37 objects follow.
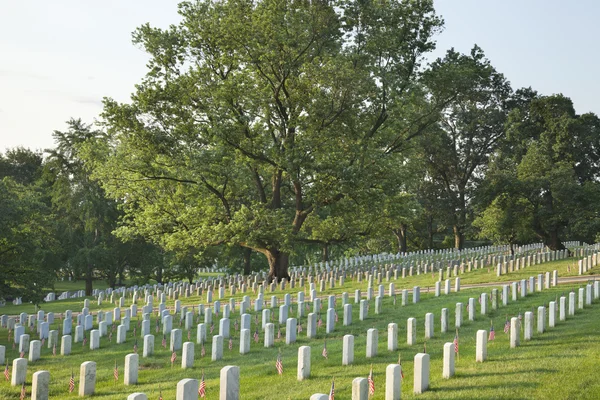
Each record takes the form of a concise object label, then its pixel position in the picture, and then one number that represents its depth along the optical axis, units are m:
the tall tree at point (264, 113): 24.05
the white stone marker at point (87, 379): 8.62
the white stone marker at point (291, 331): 12.26
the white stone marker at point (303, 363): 8.73
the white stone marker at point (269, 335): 12.12
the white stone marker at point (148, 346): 11.92
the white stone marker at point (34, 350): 12.31
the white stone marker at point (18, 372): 9.57
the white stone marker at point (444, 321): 12.27
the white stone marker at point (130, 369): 9.32
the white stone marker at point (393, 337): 10.73
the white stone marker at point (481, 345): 9.16
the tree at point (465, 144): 49.25
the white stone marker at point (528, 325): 10.63
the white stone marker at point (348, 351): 9.68
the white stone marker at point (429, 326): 11.73
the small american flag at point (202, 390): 7.80
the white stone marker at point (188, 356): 10.50
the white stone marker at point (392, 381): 7.10
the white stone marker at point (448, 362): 8.25
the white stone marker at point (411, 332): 11.20
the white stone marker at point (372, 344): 10.22
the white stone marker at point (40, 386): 7.80
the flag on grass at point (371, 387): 7.48
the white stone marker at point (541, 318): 11.30
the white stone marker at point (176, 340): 11.91
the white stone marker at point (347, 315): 14.24
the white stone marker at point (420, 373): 7.57
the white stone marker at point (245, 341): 11.66
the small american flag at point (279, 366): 9.40
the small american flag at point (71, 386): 9.04
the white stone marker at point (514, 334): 10.11
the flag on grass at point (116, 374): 9.80
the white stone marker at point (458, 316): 12.77
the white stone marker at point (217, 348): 10.97
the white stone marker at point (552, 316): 12.04
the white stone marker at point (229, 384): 6.84
